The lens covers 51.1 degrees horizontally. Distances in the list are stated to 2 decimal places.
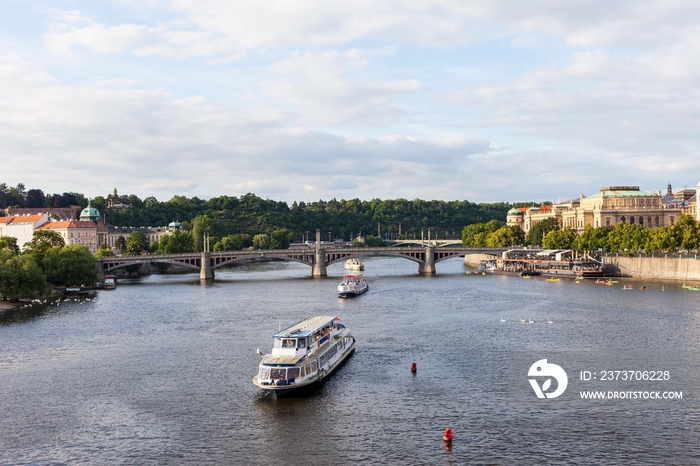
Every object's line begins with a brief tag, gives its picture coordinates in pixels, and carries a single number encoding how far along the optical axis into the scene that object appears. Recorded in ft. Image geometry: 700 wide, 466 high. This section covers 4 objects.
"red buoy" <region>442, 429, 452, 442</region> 141.90
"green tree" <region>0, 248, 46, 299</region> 339.77
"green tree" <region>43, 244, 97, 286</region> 415.85
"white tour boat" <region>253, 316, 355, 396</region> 175.52
